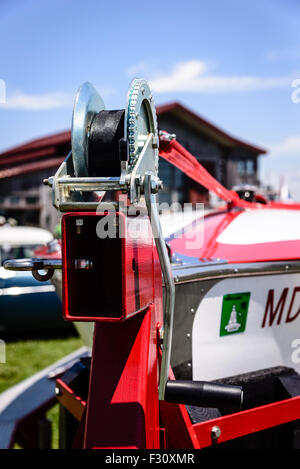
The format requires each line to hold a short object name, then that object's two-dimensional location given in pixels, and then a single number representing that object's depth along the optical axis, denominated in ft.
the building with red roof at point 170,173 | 44.09
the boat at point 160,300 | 4.33
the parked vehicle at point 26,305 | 20.02
